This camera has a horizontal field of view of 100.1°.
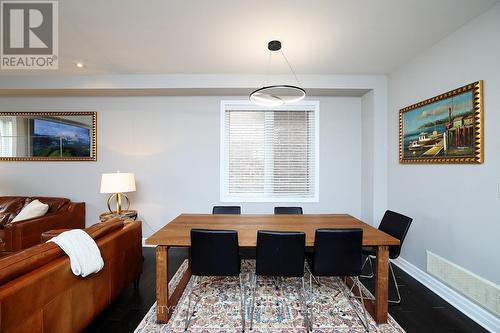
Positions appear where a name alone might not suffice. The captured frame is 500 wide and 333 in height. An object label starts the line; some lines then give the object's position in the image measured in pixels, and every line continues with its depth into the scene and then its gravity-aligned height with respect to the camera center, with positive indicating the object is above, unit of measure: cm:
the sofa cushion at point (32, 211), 277 -62
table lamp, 285 -25
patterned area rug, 171 -133
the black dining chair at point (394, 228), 206 -68
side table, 287 -70
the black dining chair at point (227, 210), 279 -60
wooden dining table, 175 -62
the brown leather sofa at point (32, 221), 249 -76
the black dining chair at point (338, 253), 168 -72
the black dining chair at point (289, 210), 283 -61
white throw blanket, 144 -62
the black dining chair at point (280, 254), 164 -71
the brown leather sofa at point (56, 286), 109 -77
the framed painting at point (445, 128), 189 +39
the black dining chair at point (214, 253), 166 -71
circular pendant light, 229 +78
